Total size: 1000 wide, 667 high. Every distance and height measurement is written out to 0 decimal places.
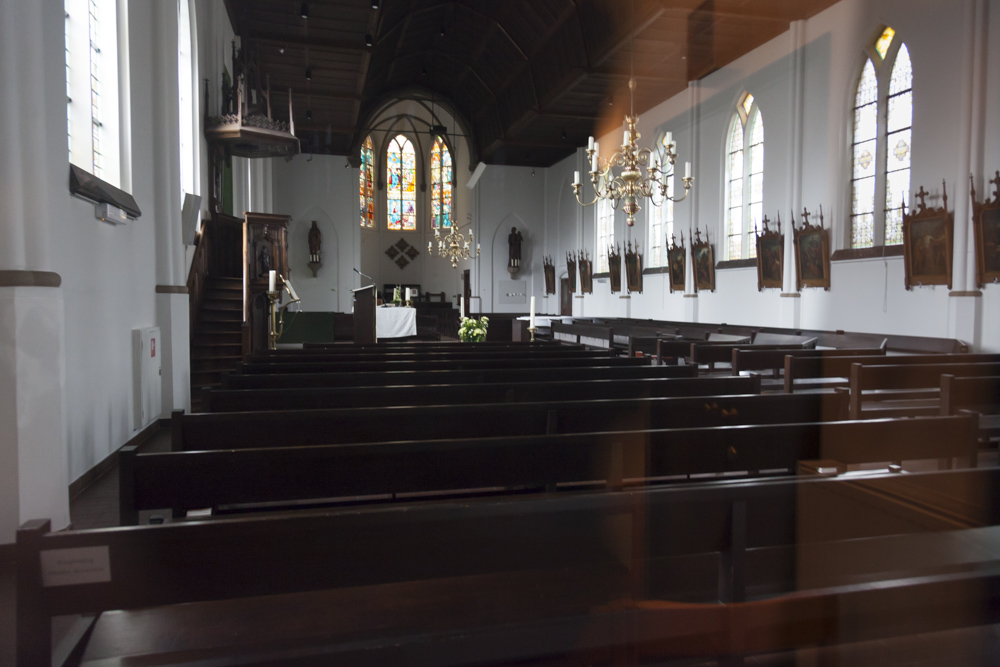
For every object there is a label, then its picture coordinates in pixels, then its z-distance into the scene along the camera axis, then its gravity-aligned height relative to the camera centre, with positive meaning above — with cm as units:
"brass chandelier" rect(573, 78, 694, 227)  788 +193
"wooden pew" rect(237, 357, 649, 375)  453 -37
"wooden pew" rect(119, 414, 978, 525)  195 -51
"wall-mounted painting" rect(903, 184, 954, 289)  726 +87
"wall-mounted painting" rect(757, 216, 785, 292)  1024 +98
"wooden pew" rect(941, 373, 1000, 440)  338 -47
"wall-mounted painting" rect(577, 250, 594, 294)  1830 +127
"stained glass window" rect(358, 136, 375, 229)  2436 +517
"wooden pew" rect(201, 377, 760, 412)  312 -42
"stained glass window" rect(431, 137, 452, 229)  2519 +535
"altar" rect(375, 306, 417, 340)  1360 -14
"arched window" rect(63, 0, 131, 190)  462 +181
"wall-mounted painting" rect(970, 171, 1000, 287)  659 +86
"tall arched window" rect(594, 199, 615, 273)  1731 +243
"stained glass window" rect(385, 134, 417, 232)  2522 +535
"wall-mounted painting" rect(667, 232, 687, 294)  1316 +112
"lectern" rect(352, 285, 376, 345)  943 +1
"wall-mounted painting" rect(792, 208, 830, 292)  930 +94
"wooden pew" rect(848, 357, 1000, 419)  392 -46
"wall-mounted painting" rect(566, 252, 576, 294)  1945 +148
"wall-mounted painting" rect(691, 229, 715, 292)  1225 +106
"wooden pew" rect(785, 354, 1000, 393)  455 -36
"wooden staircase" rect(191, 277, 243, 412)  810 -26
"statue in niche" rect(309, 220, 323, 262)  1891 +222
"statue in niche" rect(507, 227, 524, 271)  2116 +229
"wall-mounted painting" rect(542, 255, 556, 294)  2105 +145
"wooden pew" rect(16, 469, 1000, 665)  113 -49
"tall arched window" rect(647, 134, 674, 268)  1397 +212
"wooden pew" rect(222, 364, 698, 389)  371 -39
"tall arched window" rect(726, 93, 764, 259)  1115 +253
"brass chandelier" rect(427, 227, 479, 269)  1786 +198
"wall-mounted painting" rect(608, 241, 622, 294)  1627 +130
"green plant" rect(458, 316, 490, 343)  784 -20
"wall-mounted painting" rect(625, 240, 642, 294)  1522 +118
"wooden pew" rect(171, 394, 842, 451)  251 -47
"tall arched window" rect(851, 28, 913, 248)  827 +240
